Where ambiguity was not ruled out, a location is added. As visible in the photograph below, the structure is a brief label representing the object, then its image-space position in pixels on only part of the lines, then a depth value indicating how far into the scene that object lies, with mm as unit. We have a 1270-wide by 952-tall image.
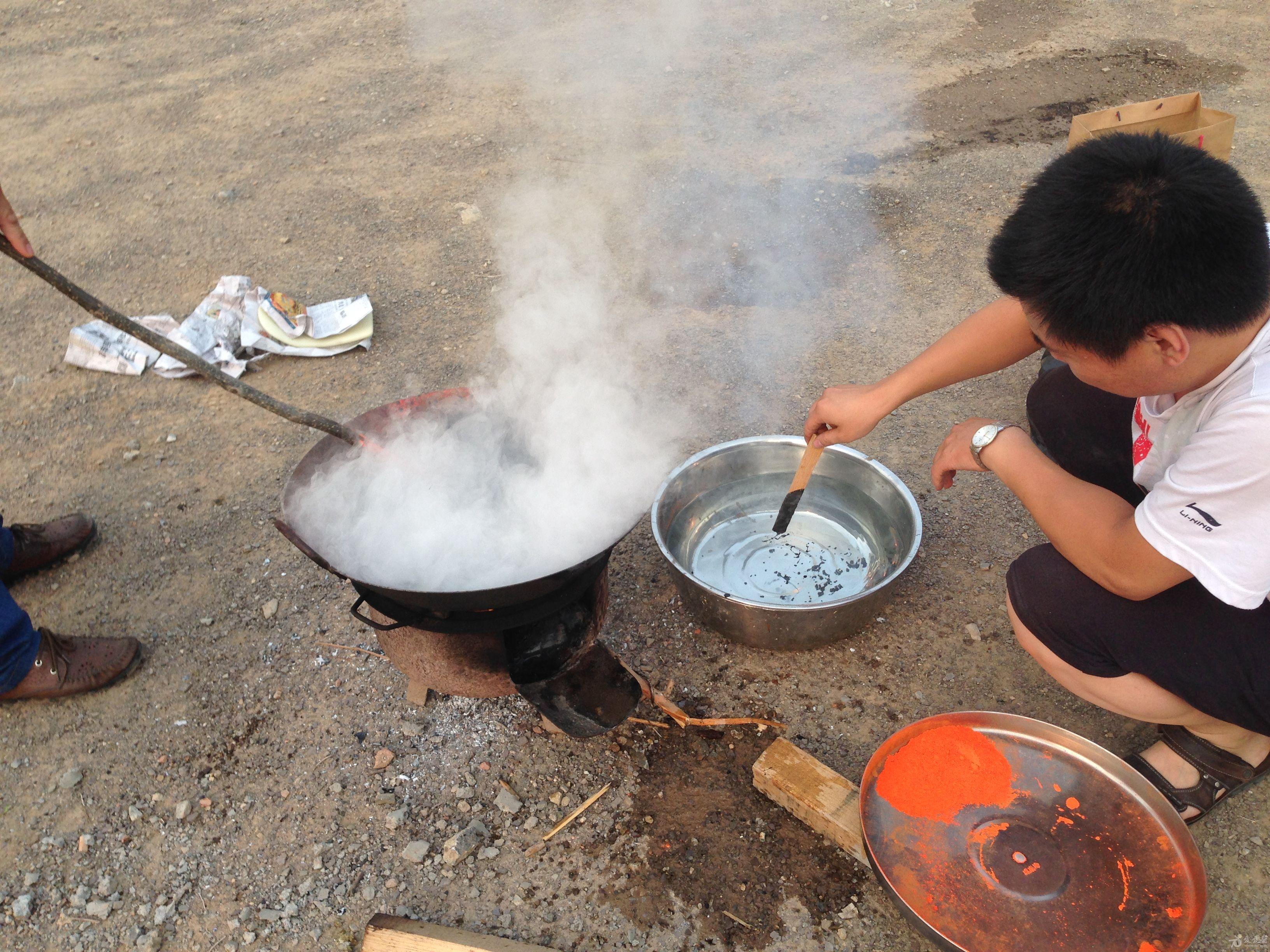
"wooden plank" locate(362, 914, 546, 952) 1803
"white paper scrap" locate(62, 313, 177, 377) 3766
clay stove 1930
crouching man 1395
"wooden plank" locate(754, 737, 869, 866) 1966
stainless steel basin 2535
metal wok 1766
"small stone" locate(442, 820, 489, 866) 2082
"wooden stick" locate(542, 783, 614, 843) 2121
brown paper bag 3082
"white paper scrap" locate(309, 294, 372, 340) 3801
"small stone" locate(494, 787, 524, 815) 2174
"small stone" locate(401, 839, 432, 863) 2084
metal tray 1739
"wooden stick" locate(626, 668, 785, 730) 2295
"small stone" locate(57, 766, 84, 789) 2314
